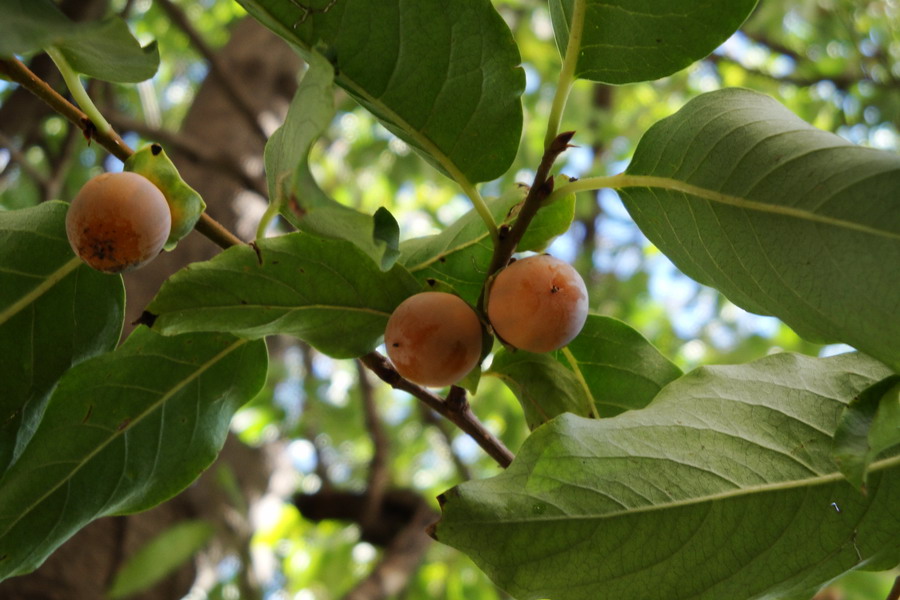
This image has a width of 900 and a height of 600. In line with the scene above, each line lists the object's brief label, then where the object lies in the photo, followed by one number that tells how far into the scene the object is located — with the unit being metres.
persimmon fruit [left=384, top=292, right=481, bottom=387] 0.24
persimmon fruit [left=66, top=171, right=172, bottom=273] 0.23
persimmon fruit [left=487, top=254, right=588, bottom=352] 0.24
